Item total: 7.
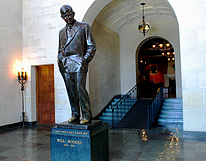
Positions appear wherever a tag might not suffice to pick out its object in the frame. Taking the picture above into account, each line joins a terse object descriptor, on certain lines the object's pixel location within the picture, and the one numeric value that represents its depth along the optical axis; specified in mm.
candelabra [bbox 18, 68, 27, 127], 7852
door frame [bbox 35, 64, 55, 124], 8276
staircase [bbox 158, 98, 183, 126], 7379
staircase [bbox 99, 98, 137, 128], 8536
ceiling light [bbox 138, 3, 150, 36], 9203
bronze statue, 3514
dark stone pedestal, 3240
